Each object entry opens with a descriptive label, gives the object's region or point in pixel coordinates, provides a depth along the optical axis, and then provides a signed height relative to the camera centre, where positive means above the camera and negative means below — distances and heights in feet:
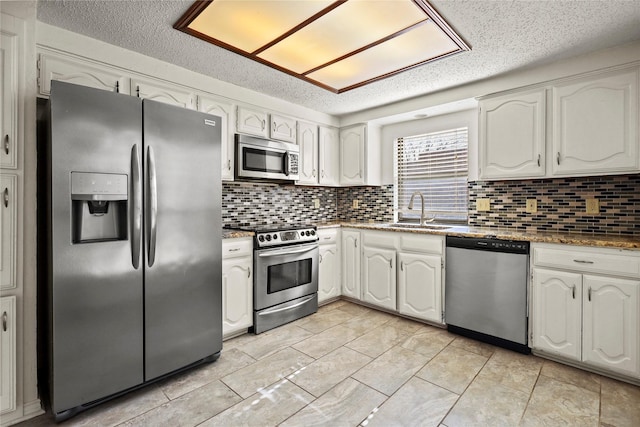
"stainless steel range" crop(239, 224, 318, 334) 9.59 -2.13
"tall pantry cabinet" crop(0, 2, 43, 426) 5.54 -0.13
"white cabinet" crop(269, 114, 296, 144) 11.12 +2.85
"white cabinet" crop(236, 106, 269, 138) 10.12 +2.81
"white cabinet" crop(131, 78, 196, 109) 7.97 +3.02
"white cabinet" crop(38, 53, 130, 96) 6.69 +2.98
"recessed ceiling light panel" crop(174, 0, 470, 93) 6.19 +3.86
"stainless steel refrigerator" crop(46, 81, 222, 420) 5.62 -0.67
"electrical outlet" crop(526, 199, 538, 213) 9.52 +0.08
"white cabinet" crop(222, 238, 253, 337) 8.89 -2.17
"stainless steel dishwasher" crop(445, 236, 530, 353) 8.20 -2.20
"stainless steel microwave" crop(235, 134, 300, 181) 9.94 +1.63
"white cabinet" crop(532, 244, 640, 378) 6.78 -2.18
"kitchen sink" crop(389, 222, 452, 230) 10.90 -0.61
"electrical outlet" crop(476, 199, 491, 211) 10.52 +0.15
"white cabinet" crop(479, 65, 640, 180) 7.46 +2.06
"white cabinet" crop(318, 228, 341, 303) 11.77 -2.09
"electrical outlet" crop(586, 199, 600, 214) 8.49 +0.07
